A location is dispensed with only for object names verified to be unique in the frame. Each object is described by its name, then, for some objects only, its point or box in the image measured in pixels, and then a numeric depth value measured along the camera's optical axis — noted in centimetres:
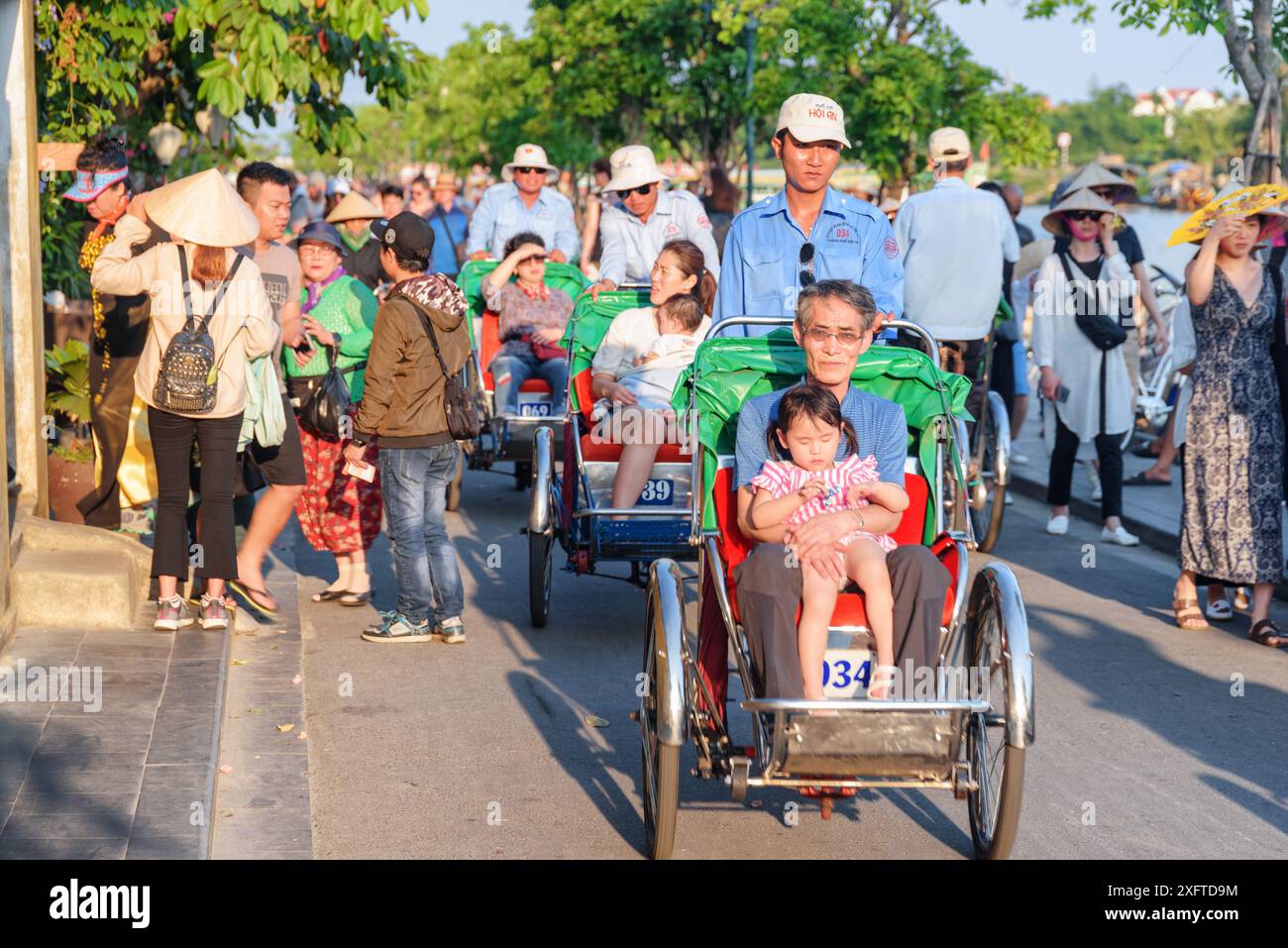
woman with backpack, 730
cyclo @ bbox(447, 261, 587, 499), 1072
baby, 832
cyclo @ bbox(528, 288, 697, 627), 786
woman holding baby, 811
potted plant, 930
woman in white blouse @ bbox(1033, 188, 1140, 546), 1029
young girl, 514
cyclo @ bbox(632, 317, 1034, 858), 477
